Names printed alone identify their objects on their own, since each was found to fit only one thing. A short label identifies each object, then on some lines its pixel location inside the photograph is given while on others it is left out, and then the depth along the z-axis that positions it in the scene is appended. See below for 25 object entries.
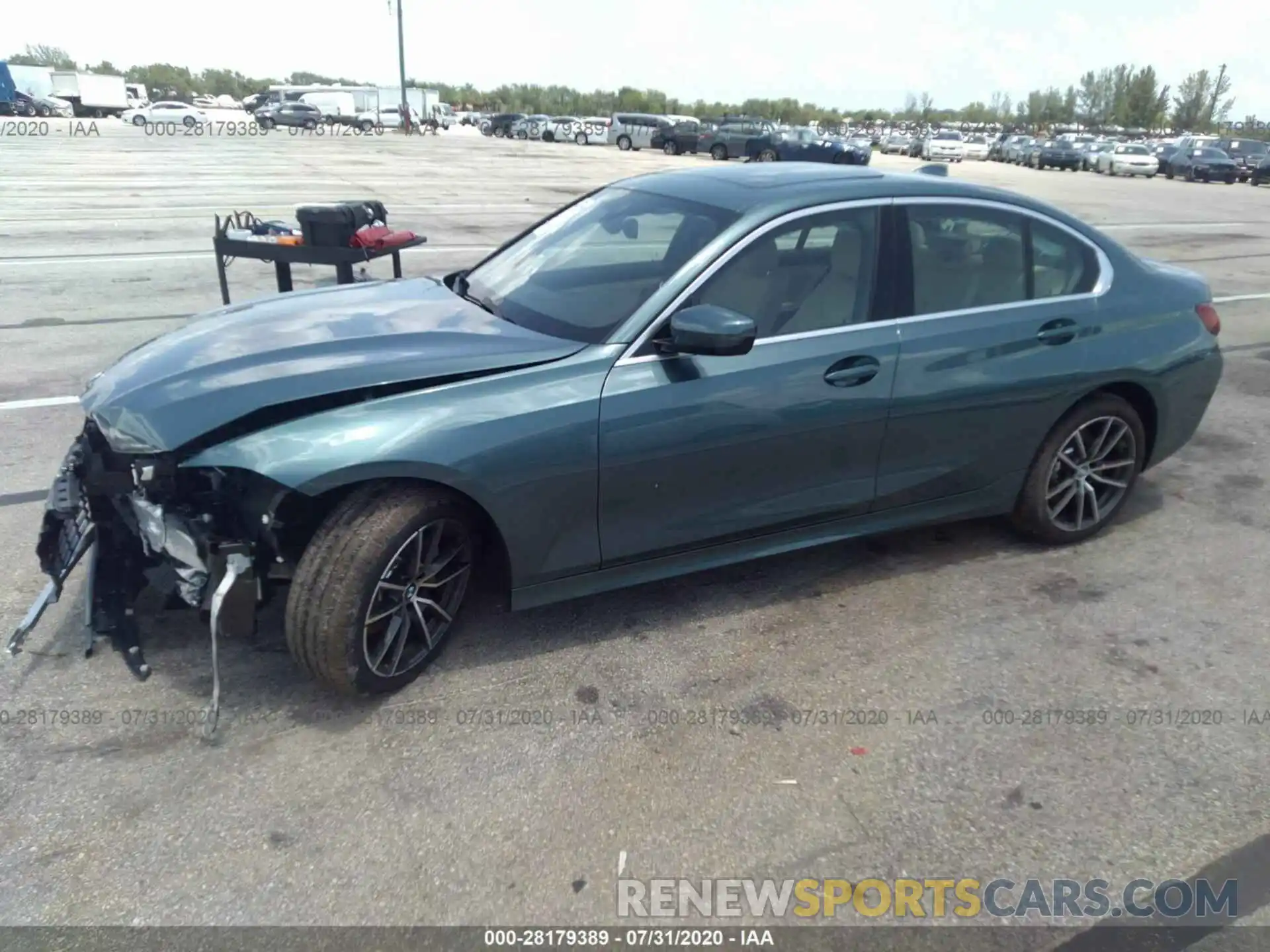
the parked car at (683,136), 43.44
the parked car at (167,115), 54.38
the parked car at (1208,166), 36.62
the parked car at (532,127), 55.53
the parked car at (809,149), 35.50
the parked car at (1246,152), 38.16
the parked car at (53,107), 61.70
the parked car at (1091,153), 41.50
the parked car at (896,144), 57.97
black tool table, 7.24
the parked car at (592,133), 52.41
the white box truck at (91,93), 67.75
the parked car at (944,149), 46.84
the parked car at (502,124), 58.91
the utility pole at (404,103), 58.16
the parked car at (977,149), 52.72
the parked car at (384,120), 61.73
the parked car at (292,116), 58.38
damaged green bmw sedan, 2.97
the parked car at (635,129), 47.94
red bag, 7.36
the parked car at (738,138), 38.75
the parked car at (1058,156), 41.91
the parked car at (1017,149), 47.06
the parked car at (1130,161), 38.41
